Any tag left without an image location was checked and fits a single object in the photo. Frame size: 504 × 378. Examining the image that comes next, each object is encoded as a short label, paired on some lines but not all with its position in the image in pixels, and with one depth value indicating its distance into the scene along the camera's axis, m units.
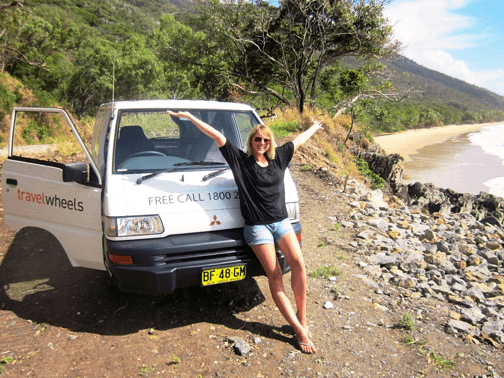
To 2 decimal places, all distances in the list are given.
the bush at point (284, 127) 13.41
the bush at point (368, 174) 15.56
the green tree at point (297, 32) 21.16
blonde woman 3.45
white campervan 3.32
